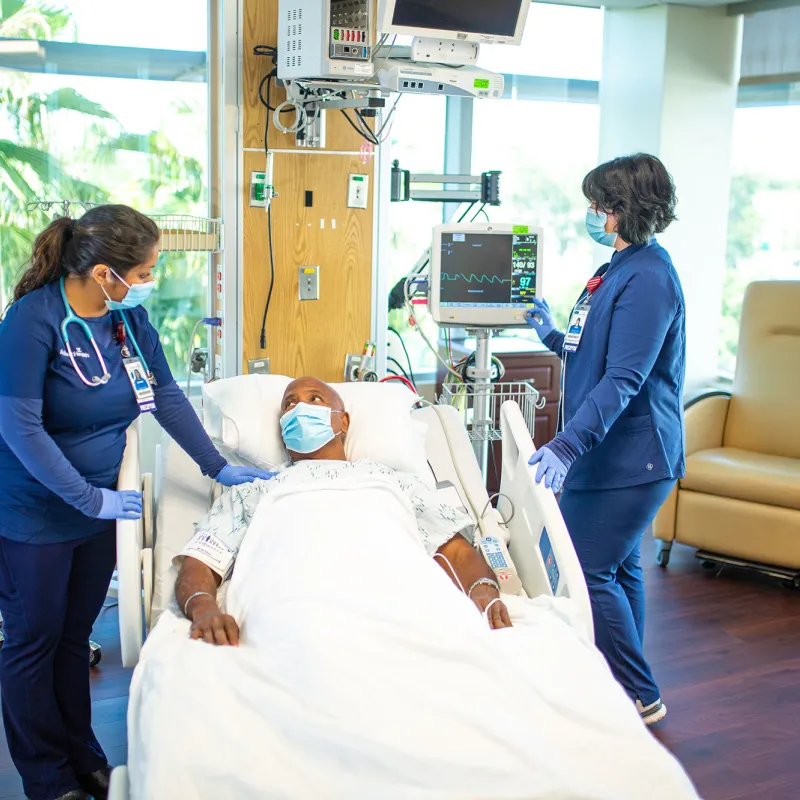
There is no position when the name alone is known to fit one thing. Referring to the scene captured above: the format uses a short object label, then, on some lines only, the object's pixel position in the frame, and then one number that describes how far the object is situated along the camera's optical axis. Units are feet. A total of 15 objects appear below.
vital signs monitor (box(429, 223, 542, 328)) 9.47
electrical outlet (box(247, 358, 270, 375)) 10.27
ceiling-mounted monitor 8.13
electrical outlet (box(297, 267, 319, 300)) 10.53
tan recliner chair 11.46
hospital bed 6.38
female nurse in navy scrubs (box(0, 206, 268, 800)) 6.10
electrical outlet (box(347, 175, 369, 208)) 10.59
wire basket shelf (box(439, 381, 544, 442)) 9.84
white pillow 8.29
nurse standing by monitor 7.49
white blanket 4.70
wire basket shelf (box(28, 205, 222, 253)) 9.57
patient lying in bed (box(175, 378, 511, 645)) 6.48
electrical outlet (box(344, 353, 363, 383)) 10.93
